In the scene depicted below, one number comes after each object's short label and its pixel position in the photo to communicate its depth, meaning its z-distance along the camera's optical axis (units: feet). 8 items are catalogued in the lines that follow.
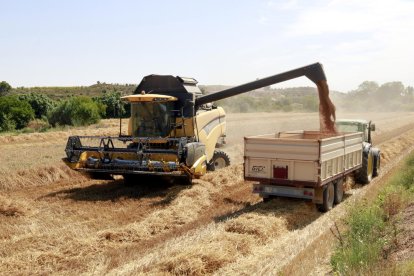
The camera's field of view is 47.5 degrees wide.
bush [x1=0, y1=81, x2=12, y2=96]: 260.60
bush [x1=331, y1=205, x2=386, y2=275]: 17.97
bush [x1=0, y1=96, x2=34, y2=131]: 122.62
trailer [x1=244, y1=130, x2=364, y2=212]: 32.07
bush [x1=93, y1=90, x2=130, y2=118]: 157.36
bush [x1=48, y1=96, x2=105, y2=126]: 124.47
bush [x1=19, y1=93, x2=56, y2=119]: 150.61
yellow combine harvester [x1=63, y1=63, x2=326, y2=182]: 38.27
